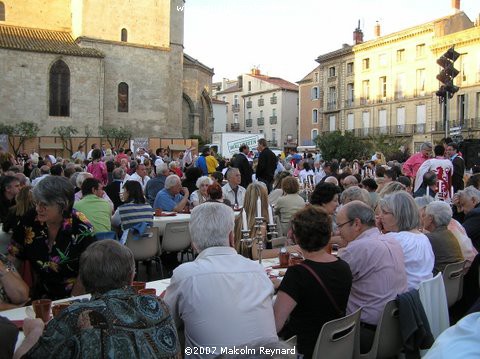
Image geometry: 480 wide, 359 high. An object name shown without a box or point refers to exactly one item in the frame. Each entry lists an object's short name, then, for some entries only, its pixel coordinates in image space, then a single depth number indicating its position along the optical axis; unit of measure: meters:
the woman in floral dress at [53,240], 3.65
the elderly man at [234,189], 8.31
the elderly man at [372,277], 3.38
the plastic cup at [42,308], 2.70
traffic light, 10.59
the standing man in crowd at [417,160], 9.90
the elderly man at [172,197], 7.98
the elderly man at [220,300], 2.53
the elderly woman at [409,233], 3.91
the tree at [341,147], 32.19
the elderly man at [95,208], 5.54
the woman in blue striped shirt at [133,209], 6.15
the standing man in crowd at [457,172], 9.56
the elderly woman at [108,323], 1.85
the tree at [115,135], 30.91
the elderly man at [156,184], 9.21
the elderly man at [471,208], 5.20
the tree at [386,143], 34.85
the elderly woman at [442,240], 4.54
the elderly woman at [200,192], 8.00
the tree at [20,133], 27.70
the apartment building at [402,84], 35.81
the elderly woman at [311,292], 2.85
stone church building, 29.19
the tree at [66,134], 29.50
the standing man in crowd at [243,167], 11.38
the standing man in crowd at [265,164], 11.05
